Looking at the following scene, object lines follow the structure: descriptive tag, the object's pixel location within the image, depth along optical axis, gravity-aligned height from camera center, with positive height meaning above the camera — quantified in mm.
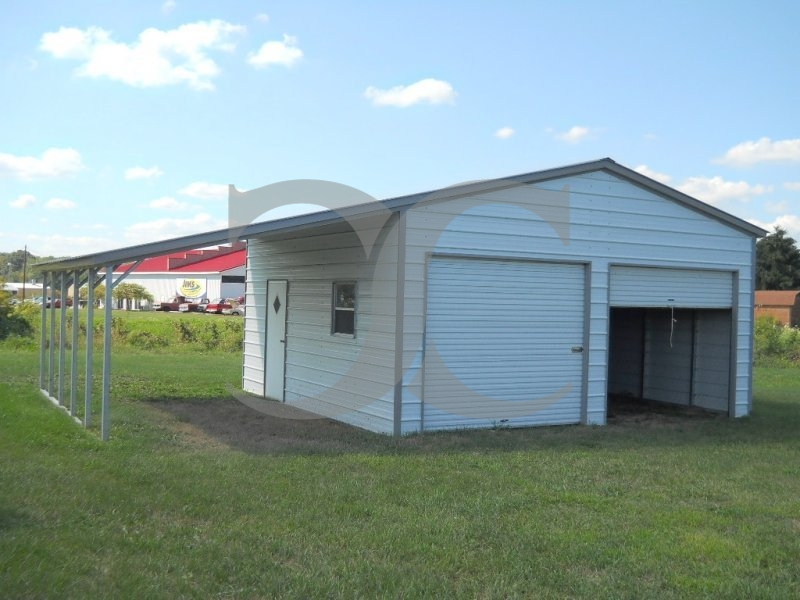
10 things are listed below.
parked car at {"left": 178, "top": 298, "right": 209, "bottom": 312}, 50425 -1229
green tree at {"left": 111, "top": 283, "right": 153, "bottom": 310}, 51741 -426
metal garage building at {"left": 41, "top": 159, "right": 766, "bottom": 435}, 10328 +20
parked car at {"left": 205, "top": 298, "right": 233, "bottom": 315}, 47844 -1119
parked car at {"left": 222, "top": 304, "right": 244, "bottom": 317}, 47469 -1355
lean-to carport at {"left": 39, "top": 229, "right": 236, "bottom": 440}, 8938 +59
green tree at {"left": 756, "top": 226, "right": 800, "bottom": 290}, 59562 +2803
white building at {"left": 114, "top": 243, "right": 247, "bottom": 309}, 55500 +853
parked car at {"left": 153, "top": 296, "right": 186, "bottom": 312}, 52750 -1151
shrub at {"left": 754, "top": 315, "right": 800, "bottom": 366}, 24250 -1406
